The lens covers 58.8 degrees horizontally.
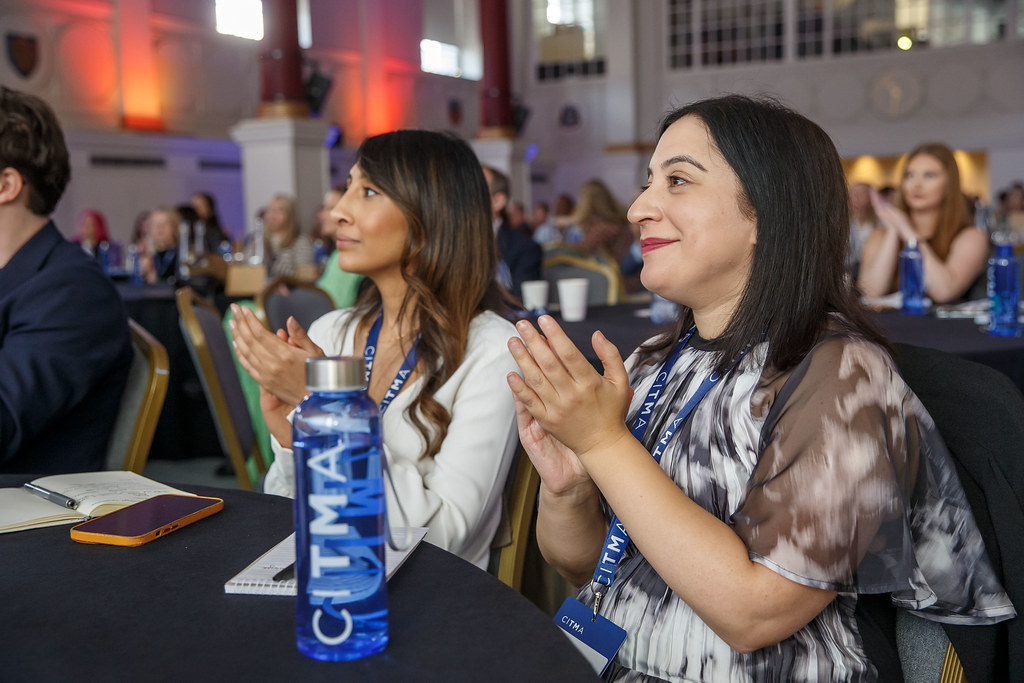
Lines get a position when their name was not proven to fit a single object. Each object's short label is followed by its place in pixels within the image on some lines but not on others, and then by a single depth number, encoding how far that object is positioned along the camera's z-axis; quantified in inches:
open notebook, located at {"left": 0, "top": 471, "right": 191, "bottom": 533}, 42.0
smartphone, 38.7
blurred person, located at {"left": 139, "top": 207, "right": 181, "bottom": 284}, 217.2
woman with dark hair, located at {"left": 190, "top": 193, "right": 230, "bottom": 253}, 280.1
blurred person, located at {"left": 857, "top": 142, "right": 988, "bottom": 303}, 128.1
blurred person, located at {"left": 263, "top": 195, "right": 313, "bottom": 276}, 245.0
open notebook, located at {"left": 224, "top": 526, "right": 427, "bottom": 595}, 33.0
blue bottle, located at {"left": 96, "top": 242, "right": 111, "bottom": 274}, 244.4
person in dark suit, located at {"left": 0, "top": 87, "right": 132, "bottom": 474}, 65.8
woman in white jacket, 56.6
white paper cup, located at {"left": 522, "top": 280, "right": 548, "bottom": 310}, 121.3
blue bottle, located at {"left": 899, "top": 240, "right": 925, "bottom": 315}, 114.3
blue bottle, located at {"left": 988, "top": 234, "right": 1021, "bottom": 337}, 93.0
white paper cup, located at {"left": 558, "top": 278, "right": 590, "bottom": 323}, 111.9
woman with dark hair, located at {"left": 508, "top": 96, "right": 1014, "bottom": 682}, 36.4
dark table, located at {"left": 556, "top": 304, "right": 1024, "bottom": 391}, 83.0
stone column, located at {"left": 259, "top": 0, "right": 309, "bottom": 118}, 348.5
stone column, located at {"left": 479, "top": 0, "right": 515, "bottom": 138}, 518.6
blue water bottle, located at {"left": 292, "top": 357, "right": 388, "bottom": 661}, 26.5
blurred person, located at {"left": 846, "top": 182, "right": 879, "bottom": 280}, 279.9
